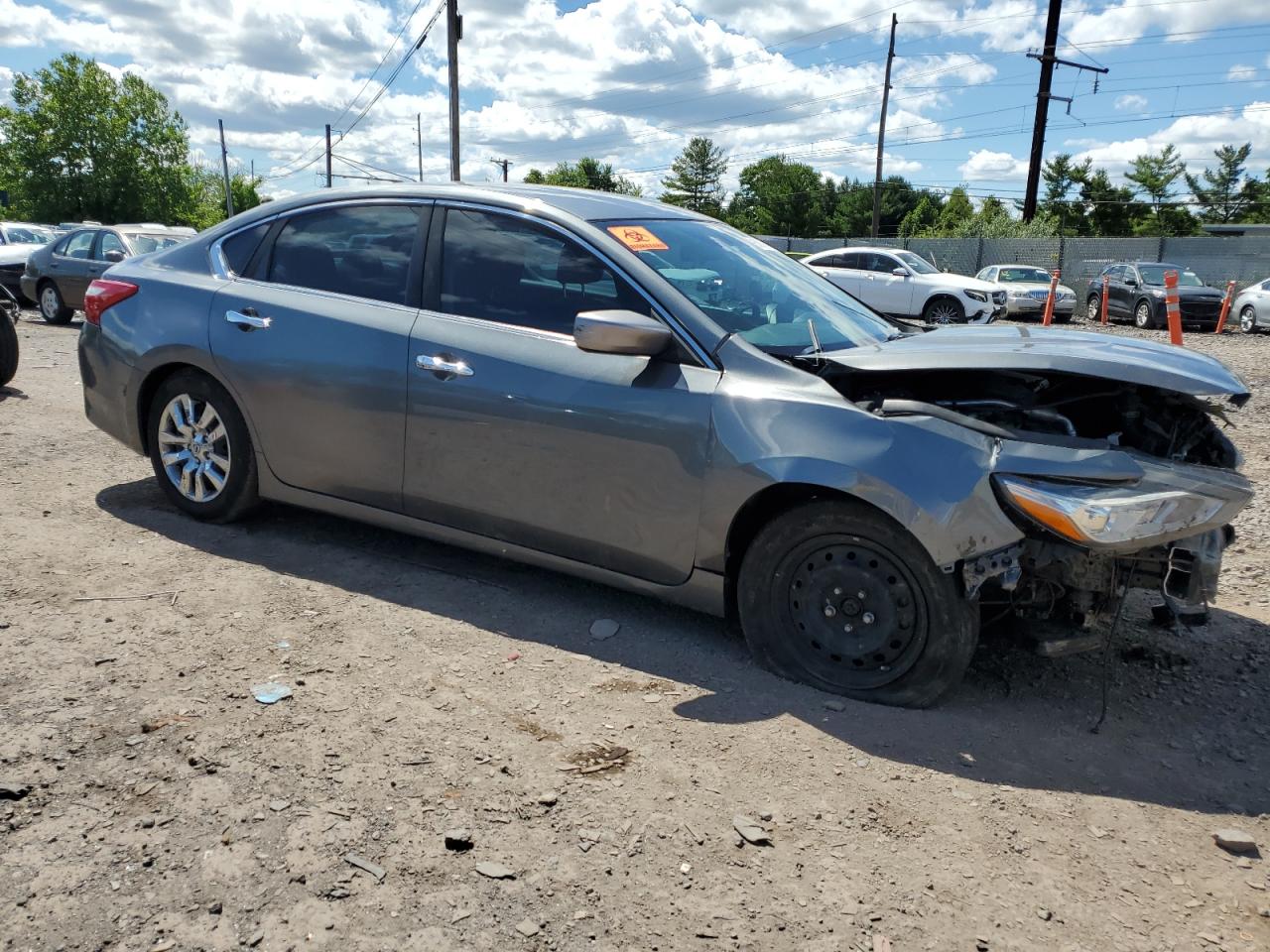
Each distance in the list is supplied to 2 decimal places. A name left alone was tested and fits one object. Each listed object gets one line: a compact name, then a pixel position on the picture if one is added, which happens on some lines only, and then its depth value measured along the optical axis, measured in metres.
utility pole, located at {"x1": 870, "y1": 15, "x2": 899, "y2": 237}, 41.16
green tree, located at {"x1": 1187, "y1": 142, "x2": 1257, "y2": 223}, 80.62
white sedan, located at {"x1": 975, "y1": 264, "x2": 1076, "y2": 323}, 24.48
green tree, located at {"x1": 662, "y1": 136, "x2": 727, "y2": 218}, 102.38
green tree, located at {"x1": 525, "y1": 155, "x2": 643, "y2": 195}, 96.12
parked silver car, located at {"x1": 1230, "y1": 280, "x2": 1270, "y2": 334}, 21.34
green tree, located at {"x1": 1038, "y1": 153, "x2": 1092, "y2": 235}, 70.06
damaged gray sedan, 3.06
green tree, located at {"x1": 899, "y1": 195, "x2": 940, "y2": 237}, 86.19
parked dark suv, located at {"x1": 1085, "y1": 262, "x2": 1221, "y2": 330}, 22.52
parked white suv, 19.39
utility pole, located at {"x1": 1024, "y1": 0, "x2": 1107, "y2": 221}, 31.58
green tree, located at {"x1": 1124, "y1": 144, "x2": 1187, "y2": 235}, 77.56
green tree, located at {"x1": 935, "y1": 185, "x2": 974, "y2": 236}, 76.81
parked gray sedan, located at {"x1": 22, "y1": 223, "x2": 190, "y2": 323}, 14.99
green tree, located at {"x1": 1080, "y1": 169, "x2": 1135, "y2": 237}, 71.56
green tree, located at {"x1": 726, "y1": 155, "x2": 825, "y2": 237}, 91.81
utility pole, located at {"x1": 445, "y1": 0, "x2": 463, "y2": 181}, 24.41
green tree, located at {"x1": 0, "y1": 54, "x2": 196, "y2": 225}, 53.06
